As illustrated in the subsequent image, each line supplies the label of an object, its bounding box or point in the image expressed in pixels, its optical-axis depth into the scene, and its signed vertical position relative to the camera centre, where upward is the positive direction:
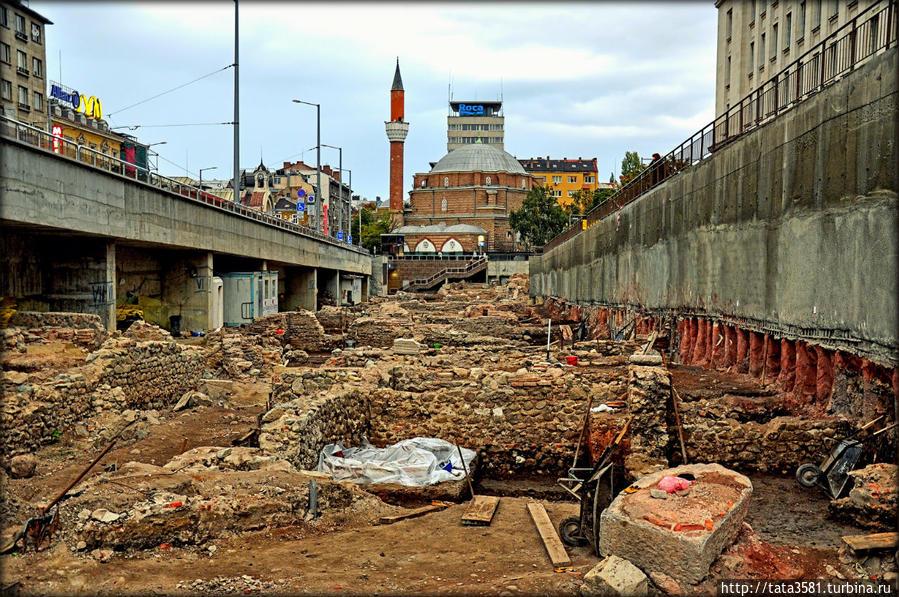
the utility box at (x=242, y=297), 30.66 -0.80
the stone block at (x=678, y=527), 5.82 -2.11
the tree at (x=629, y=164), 61.69 +10.80
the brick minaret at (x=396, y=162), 112.44 +19.37
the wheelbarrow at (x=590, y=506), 7.16 -2.41
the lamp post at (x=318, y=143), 53.69 +10.88
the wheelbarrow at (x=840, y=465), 8.57 -2.23
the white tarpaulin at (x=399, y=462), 9.42 -2.52
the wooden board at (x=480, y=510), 7.82 -2.65
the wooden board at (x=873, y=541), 6.50 -2.41
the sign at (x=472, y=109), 153.75 +38.02
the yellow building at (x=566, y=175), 134.62 +21.11
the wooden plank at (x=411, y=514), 7.88 -2.71
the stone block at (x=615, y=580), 5.59 -2.41
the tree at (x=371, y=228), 100.44 +7.76
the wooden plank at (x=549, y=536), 6.67 -2.63
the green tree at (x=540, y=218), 90.50 +8.36
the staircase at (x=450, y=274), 74.50 +0.85
